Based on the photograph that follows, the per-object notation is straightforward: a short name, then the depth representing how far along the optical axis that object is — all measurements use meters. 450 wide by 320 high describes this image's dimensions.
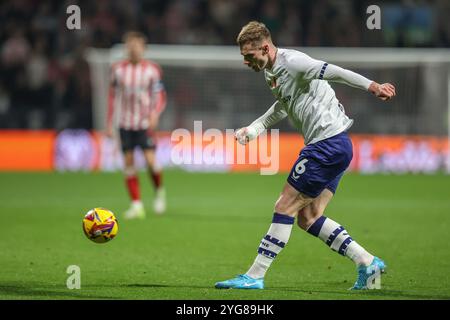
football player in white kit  13.30
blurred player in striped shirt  25.22
